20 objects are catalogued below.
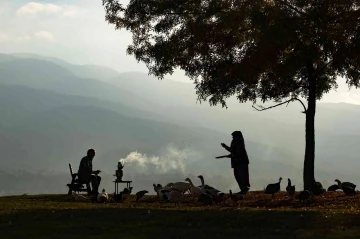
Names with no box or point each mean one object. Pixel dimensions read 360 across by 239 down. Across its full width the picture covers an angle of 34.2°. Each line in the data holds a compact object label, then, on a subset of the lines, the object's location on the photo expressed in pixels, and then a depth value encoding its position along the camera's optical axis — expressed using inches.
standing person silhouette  1137.4
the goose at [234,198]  921.5
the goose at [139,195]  1055.4
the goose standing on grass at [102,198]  978.7
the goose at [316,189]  1093.1
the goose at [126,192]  1219.9
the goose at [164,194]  1023.7
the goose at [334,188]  1259.8
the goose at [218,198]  938.7
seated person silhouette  1143.0
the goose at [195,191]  998.4
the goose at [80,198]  1053.2
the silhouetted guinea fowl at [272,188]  1046.6
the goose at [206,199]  925.2
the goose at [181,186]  1065.5
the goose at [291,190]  1071.0
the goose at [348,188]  1112.8
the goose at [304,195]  940.6
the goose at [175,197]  960.3
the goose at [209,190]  1002.7
